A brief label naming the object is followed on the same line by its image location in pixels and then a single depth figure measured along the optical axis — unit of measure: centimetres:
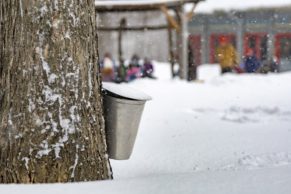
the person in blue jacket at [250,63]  2020
